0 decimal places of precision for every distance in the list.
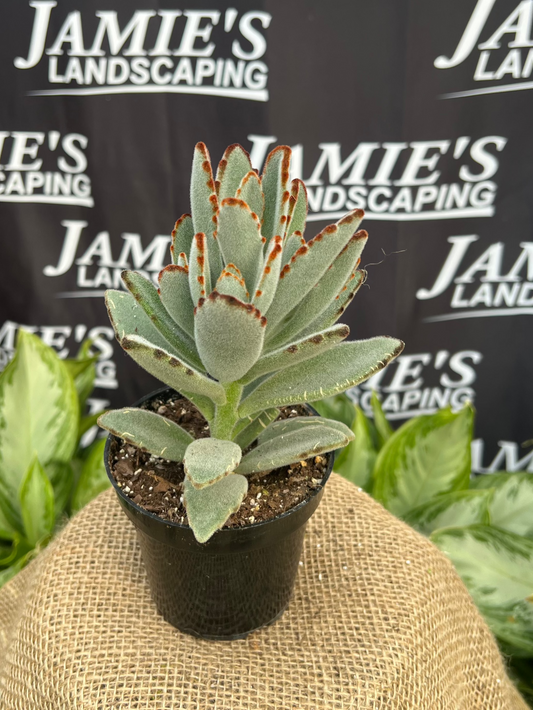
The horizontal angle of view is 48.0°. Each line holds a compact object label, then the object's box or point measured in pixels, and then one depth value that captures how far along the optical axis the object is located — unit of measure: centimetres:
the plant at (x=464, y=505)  80
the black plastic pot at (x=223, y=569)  49
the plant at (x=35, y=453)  91
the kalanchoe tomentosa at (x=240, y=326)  41
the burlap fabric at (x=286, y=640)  52
